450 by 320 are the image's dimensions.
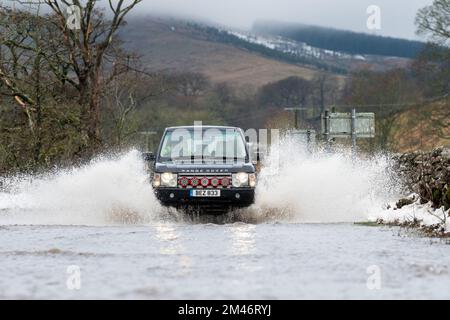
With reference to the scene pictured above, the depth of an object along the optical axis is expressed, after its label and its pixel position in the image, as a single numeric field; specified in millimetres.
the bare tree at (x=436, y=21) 53938
